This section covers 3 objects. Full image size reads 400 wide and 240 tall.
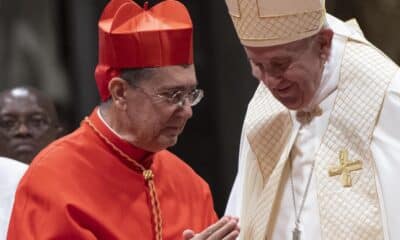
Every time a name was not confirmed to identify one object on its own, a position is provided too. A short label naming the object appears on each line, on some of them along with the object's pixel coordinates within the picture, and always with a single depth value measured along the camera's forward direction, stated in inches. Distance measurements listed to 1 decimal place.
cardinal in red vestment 373.1
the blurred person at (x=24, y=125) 521.0
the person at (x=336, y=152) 379.6
